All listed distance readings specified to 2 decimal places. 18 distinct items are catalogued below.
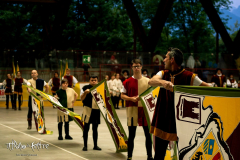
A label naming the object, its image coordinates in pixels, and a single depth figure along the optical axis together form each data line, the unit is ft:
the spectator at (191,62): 81.30
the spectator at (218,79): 63.52
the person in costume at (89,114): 27.45
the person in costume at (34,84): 38.01
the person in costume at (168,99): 15.42
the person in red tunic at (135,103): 23.22
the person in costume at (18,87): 62.95
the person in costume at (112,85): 66.53
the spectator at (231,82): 68.23
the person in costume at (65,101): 32.17
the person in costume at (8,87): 65.36
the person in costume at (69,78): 62.44
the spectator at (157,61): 80.59
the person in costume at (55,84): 66.74
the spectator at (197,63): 81.78
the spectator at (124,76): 70.97
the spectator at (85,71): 78.02
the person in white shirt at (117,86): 66.53
